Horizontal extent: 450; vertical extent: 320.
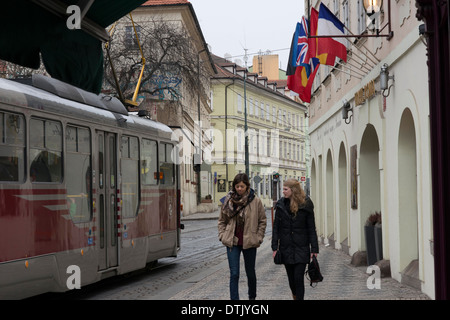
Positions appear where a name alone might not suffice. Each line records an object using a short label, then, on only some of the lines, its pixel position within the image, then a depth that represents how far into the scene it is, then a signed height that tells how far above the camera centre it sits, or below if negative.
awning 7.32 +1.67
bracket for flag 13.40 +2.87
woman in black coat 9.57 -0.36
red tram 9.71 +0.25
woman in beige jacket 10.00 -0.30
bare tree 31.31 +5.66
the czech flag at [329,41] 14.91 +3.10
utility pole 57.26 +3.63
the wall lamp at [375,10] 13.52 +3.23
